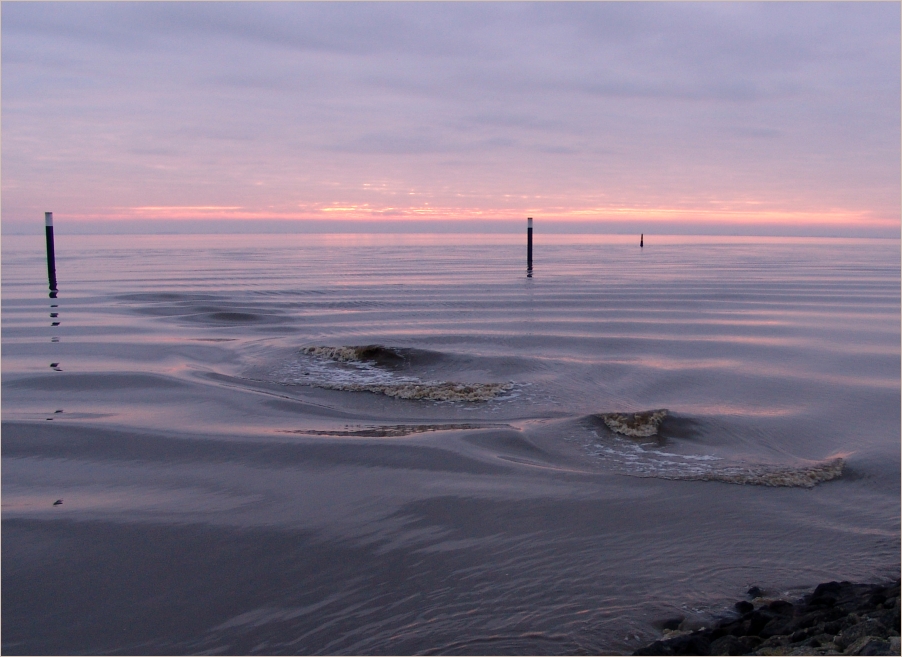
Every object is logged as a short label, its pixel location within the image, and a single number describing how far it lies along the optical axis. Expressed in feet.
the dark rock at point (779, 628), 13.20
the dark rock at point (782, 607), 14.26
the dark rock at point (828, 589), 15.14
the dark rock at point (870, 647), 11.30
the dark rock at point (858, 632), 12.02
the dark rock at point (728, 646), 12.66
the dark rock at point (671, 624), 14.20
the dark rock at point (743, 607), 14.71
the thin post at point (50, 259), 77.34
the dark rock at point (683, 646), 12.90
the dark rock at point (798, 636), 12.77
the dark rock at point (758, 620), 13.53
